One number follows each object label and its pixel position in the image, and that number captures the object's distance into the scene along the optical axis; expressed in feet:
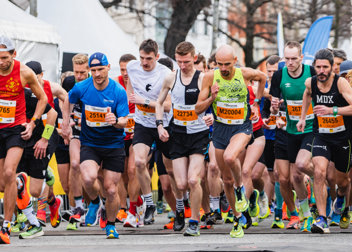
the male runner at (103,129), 51.21
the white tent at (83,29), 105.81
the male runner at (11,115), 49.34
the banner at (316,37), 104.06
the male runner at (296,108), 54.60
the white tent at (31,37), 82.74
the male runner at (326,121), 50.34
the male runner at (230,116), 50.14
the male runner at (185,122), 53.72
